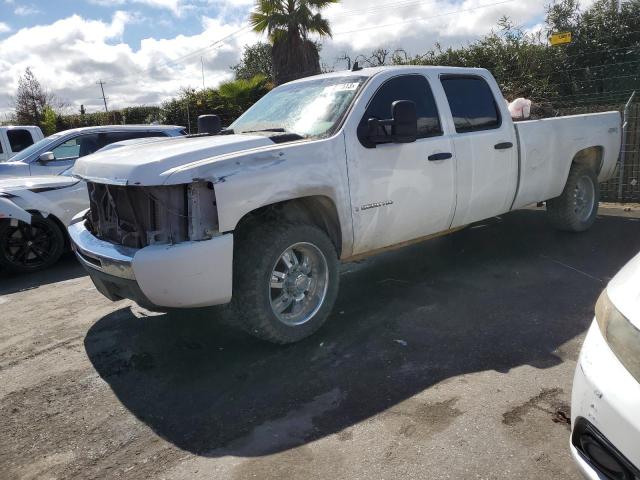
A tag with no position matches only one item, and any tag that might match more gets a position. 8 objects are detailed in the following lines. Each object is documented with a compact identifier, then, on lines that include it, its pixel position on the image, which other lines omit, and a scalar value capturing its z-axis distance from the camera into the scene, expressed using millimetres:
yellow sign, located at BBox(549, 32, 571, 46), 12656
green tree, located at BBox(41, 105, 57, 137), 25109
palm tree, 17297
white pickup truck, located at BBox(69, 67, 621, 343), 3416
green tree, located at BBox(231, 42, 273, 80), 34750
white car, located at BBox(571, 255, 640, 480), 1797
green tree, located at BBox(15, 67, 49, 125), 29703
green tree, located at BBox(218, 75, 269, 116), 18172
